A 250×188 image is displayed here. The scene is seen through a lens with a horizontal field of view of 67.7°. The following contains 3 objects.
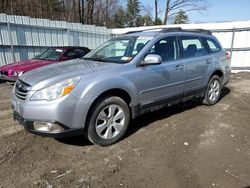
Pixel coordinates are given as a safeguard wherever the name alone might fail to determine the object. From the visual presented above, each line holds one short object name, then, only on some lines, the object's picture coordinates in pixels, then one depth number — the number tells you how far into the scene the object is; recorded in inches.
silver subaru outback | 100.9
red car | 240.0
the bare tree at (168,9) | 949.3
